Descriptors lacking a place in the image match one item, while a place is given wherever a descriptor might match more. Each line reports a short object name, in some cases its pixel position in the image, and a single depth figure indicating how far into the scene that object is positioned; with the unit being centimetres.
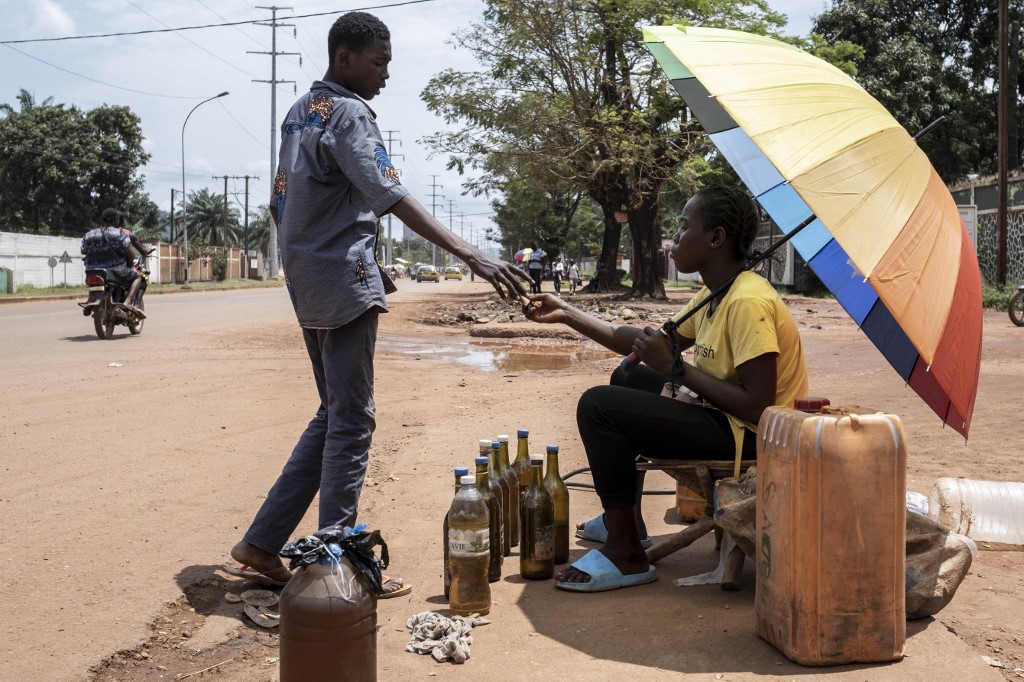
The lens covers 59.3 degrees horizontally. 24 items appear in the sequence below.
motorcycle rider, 1244
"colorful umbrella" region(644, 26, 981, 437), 274
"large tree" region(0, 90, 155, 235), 4422
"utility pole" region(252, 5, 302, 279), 4884
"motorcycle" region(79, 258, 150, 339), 1241
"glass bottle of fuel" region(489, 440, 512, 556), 369
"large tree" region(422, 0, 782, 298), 2270
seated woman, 316
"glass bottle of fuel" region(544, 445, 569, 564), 375
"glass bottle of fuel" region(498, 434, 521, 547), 373
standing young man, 318
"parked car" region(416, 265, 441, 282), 7331
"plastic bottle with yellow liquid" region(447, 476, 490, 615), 316
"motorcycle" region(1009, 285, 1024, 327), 1500
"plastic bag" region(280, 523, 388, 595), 259
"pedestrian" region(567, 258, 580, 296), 3716
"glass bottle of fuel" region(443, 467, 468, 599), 331
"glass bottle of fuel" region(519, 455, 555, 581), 358
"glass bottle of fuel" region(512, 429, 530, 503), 383
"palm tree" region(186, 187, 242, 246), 7738
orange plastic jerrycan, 266
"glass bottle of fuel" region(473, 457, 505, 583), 358
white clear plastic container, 416
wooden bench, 332
